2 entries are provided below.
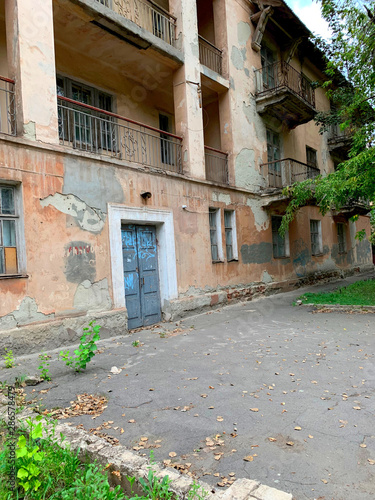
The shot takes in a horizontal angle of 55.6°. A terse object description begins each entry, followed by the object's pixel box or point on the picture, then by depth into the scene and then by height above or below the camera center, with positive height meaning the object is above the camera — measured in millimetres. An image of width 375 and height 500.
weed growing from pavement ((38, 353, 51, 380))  4695 -1456
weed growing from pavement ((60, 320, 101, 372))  4667 -1190
